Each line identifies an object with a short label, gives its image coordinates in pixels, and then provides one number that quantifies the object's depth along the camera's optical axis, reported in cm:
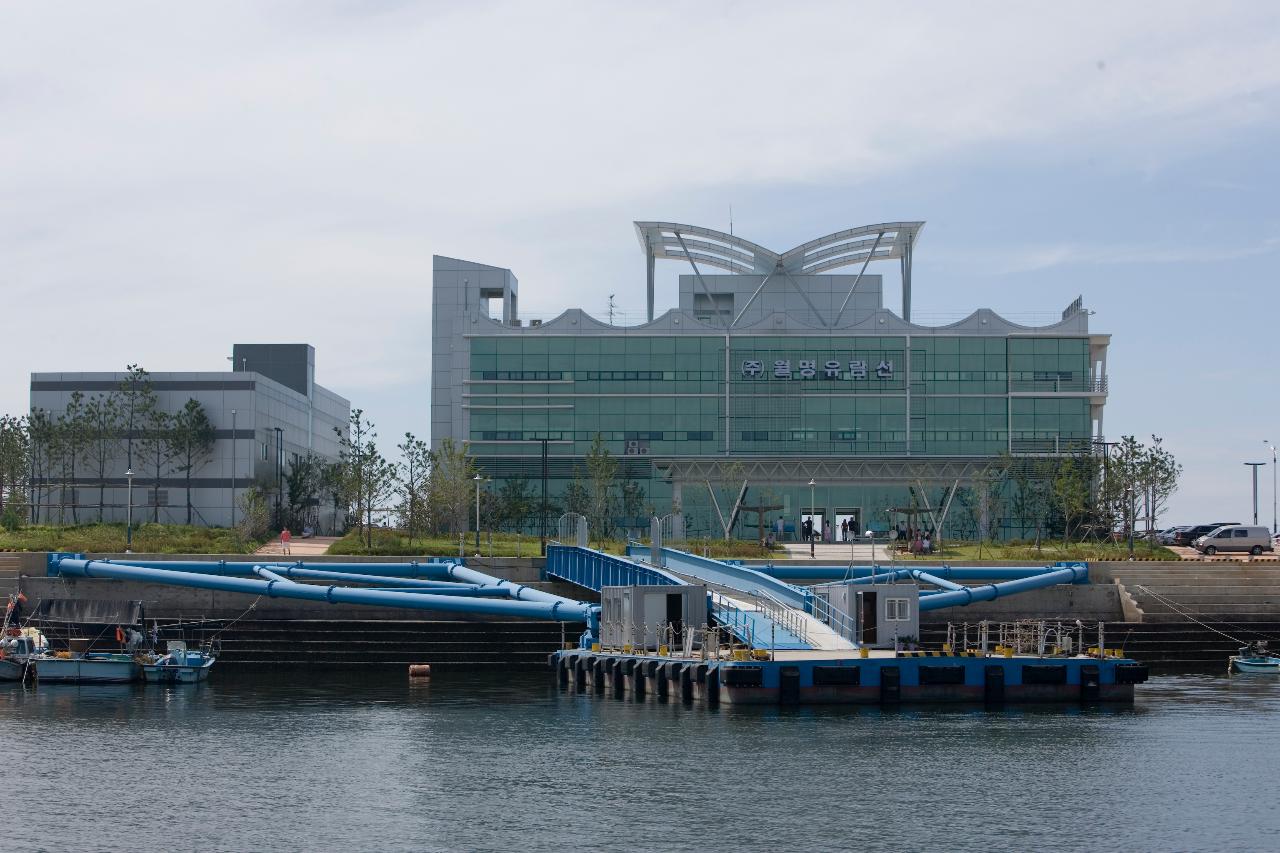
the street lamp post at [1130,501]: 10163
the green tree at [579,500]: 12231
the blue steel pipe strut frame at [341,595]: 6919
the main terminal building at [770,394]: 12888
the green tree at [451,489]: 11062
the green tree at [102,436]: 11781
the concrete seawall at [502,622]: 7488
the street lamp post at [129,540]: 9131
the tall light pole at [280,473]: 12850
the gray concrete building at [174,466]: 12000
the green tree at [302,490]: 13012
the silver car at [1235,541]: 10119
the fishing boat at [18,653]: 6481
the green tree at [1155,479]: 10138
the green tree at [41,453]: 11506
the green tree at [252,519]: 10331
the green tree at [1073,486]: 10575
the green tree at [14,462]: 11331
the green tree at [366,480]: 10712
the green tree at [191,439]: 11900
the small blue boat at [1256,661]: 7100
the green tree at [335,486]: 11006
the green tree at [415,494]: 11056
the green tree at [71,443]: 11556
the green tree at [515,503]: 12300
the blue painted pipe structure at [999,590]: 7262
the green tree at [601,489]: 11806
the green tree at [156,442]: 11838
